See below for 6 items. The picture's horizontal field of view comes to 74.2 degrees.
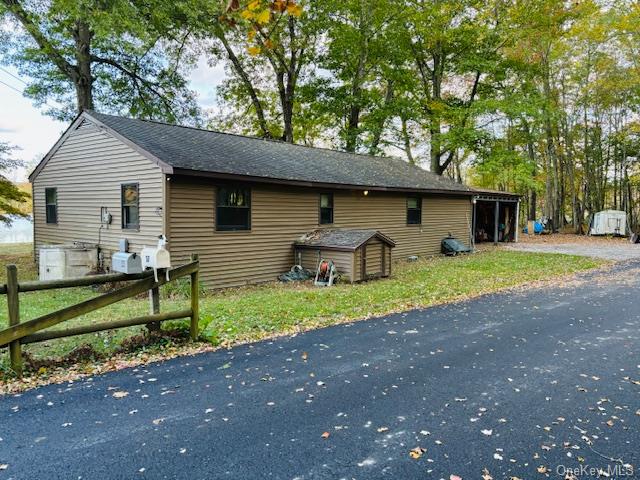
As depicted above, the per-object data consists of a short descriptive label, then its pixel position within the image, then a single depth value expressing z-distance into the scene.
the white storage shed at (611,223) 25.88
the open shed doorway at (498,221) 22.97
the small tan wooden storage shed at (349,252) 11.07
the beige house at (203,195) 10.05
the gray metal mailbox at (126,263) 5.05
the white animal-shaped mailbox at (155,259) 5.17
